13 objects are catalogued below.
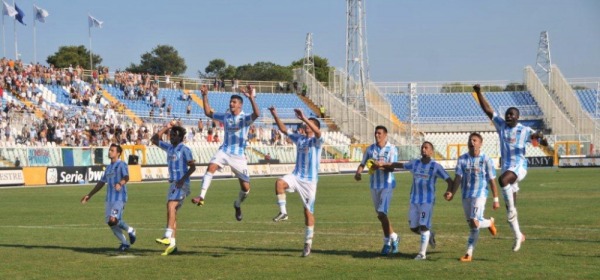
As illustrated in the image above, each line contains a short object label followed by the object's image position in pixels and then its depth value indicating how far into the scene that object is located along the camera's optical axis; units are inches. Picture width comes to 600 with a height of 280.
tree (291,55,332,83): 5634.8
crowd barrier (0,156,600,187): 1865.2
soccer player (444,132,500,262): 606.9
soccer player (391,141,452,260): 618.5
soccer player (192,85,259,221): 706.8
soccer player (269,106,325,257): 650.8
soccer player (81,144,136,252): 691.4
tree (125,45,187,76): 5831.7
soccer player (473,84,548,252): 690.2
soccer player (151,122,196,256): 670.2
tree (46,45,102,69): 4621.1
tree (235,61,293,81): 5689.0
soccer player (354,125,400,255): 650.2
